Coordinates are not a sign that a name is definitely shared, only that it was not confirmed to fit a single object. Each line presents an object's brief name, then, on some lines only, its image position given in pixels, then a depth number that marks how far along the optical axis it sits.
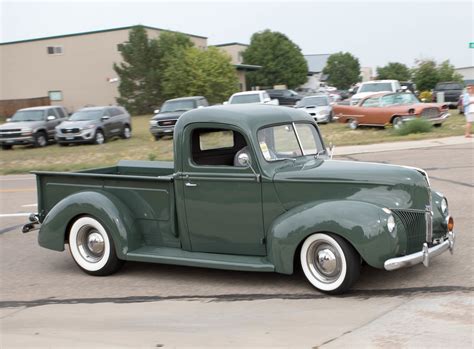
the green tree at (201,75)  51.25
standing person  18.88
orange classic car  21.86
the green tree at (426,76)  53.66
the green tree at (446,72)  53.62
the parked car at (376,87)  28.15
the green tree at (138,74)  54.38
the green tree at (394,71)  111.44
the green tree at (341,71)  121.50
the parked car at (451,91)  37.31
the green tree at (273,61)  83.81
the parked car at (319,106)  26.73
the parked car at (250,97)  26.39
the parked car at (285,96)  46.81
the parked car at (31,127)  23.95
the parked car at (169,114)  24.12
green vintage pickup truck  5.16
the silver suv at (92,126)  23.50
